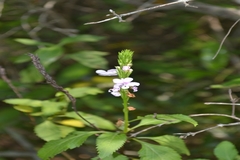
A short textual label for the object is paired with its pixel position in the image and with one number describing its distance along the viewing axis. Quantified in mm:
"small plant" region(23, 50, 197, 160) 1174
